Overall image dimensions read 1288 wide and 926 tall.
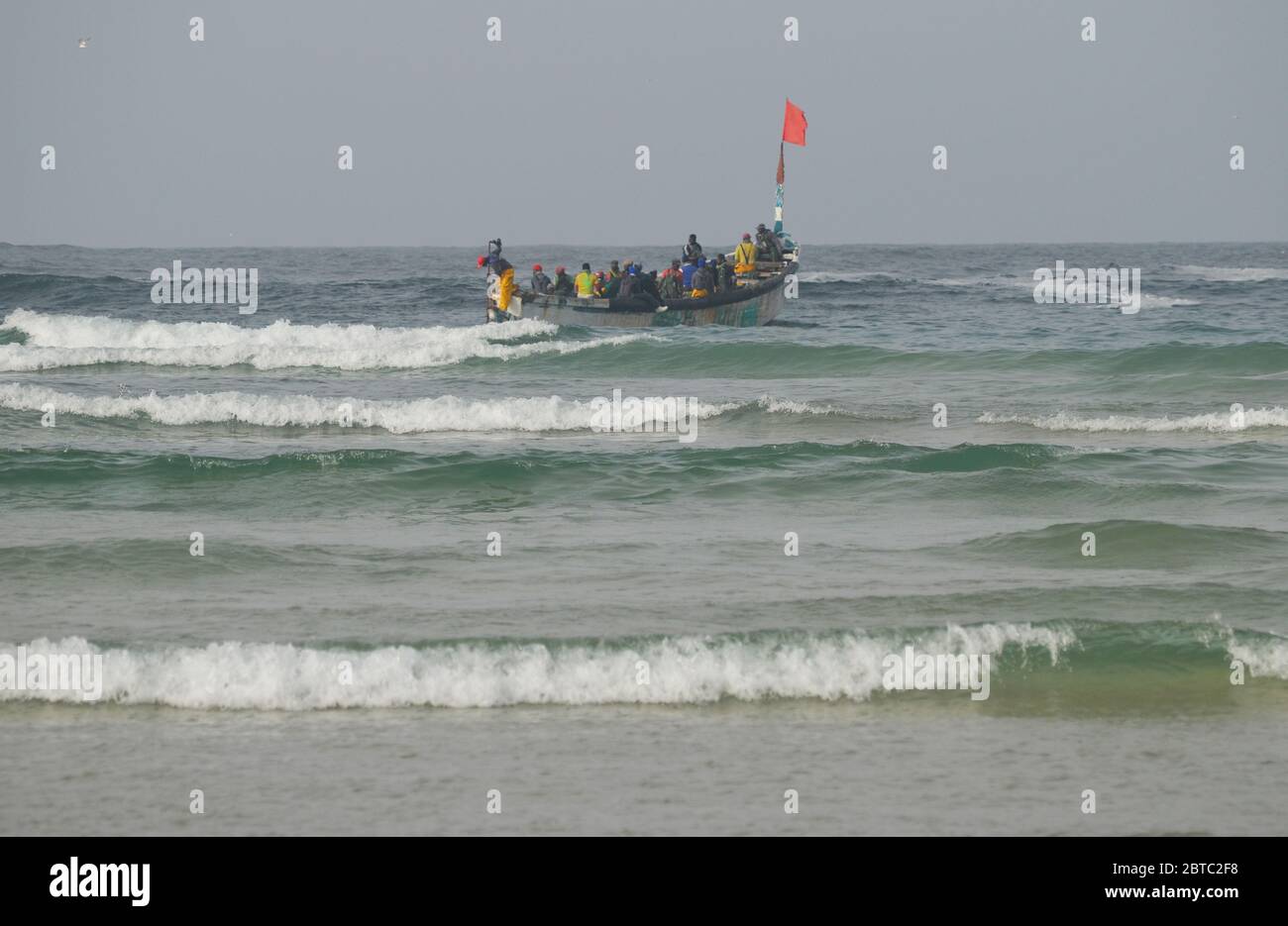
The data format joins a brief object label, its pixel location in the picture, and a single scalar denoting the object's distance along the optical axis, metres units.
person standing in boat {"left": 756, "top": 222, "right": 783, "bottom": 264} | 31.61
